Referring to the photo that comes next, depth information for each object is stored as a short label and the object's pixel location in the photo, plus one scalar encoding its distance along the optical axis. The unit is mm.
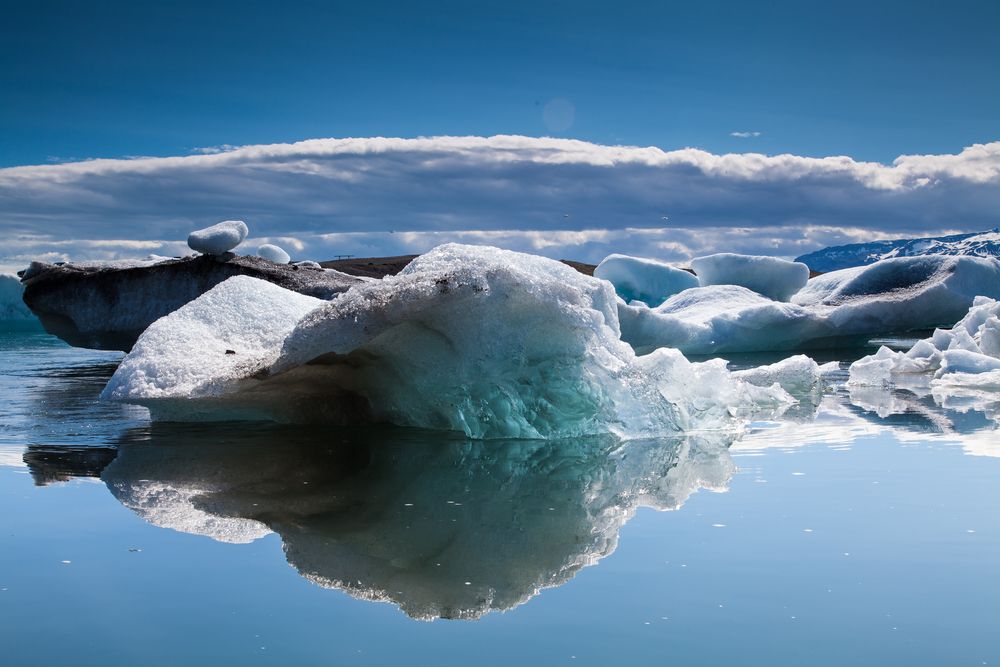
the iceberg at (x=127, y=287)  13602
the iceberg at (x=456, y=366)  4797
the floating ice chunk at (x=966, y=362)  9094
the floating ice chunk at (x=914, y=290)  16109
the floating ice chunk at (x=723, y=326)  13945
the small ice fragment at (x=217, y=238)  13172
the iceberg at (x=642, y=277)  20422
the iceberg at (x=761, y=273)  18781
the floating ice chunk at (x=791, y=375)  8242
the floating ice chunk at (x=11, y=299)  31547
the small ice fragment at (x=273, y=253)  17703
